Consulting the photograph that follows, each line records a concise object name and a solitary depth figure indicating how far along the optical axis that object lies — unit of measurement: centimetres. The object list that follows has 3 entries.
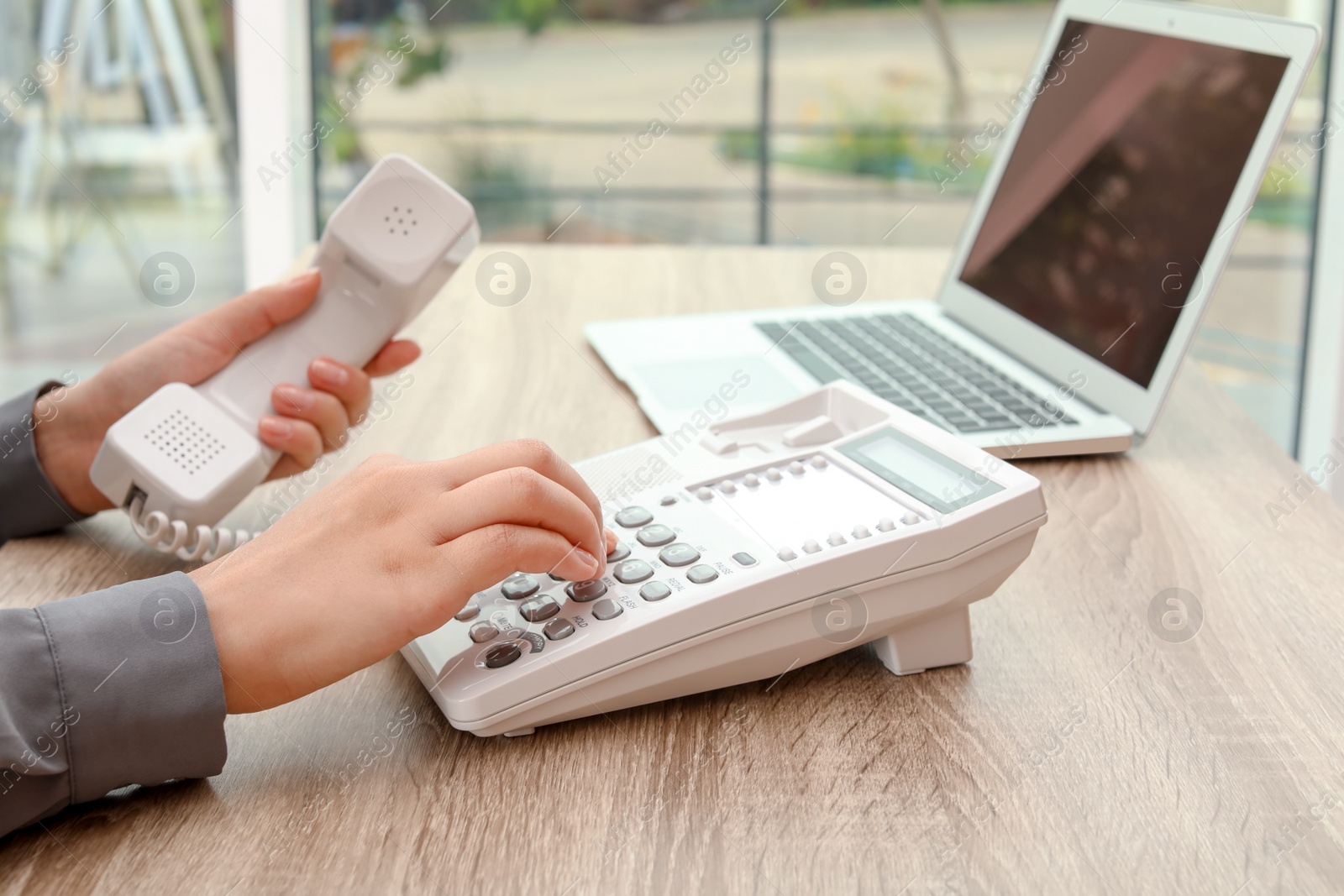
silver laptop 78
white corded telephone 48
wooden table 42
